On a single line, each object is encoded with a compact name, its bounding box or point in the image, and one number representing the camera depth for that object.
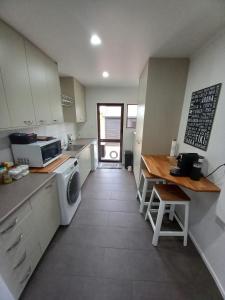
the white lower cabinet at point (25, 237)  1.02
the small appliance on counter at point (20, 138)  1.67
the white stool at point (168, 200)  1.56
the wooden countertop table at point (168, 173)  1.35
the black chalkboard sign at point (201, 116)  1.46
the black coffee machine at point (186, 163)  1.57
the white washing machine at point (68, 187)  1.76
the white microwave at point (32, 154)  1.68
